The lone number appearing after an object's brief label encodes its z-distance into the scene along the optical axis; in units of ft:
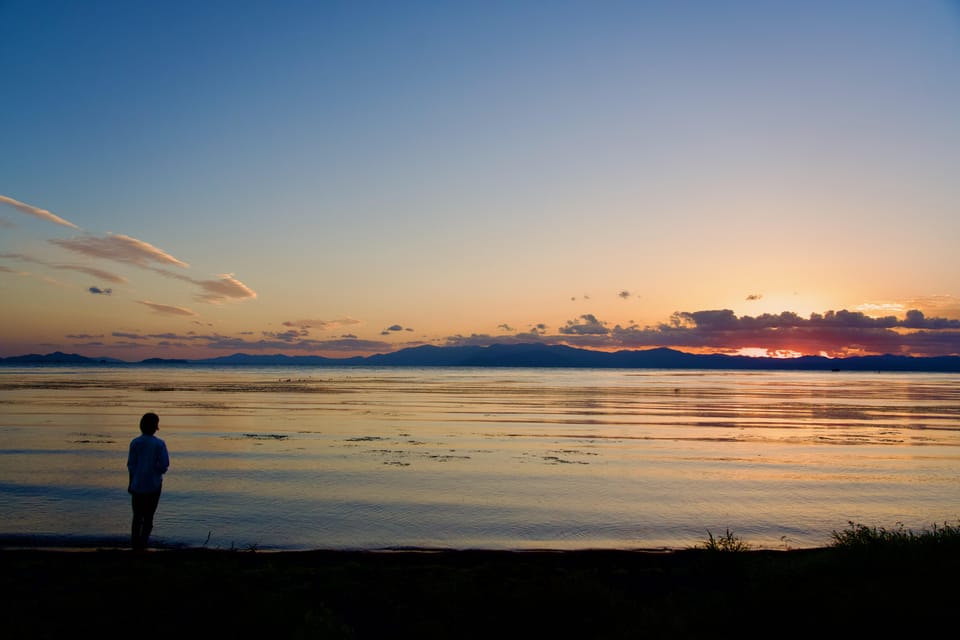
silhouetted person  38.22
